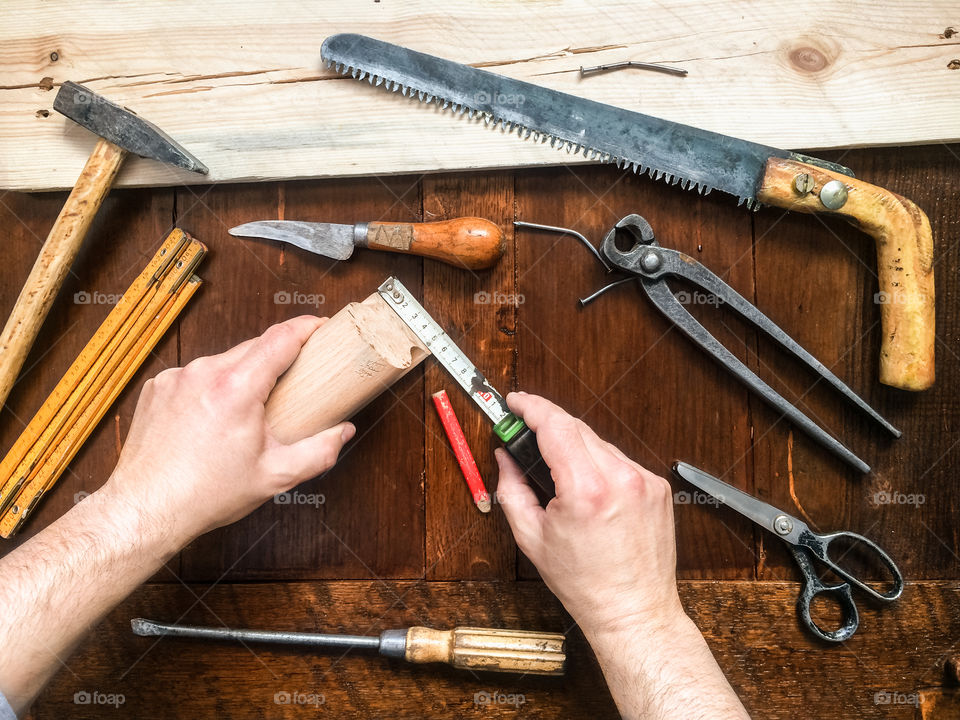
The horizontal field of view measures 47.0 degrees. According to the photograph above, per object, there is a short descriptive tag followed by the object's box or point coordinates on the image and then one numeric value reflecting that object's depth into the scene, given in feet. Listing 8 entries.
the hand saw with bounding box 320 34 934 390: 2.48
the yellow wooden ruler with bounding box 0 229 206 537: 2.62
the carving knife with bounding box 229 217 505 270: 2.51
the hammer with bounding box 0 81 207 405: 2.53
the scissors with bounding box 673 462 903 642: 2.53
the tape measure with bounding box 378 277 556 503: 2.47
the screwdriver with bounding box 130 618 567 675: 2.46
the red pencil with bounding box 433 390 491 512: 2.60
